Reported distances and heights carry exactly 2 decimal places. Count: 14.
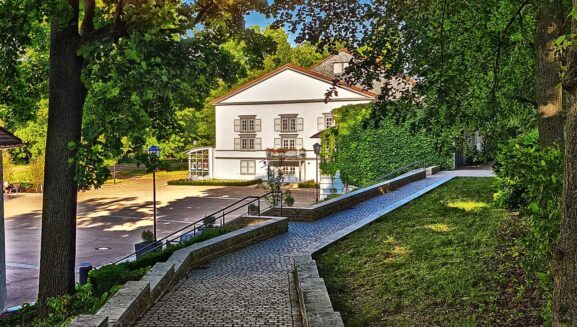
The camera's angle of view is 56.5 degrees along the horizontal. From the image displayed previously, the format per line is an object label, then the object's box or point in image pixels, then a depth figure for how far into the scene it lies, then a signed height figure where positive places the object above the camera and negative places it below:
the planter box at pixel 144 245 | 15.20 -2.83
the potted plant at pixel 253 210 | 18.83 -2.02
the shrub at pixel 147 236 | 16.98 -2.61
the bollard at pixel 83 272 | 13.55 -3.00
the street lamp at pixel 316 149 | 28.25 +0.25
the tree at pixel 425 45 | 7.04 +1.59
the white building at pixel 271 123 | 48.09 +2.88
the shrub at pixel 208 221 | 17.78 -2.24
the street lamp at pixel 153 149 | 18.20 +0.17
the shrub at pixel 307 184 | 44.81 -2.57
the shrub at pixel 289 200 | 20.30 -1.77
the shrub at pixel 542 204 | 4.36 -0.43
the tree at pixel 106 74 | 9.28 +1.48
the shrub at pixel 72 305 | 9.26 -2.76
